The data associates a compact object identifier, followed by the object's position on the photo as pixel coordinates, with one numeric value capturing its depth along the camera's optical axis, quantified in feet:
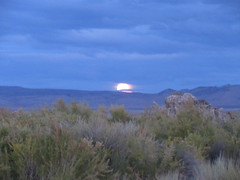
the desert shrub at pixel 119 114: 73.58
